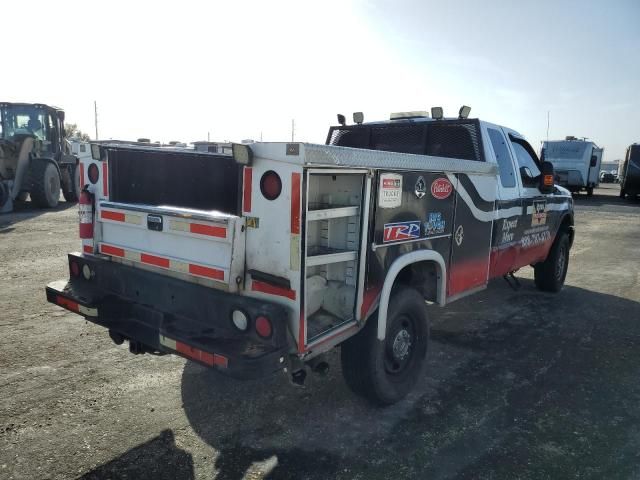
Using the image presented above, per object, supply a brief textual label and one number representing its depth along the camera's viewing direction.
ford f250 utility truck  2.76
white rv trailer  24.97
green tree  46.94
